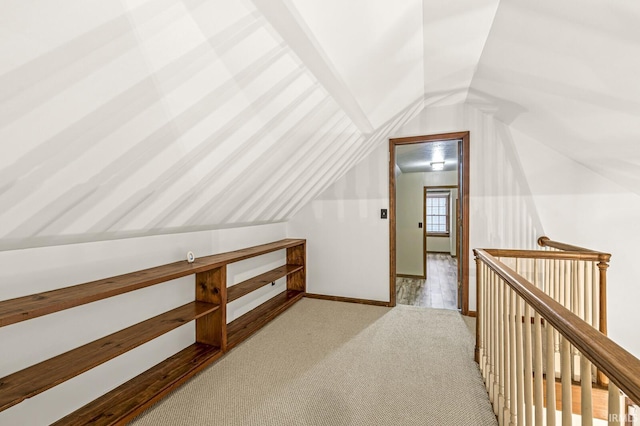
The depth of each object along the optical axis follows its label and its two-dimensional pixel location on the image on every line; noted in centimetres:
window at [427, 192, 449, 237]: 853
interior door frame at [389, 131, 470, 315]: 319
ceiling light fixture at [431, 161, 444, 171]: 534
